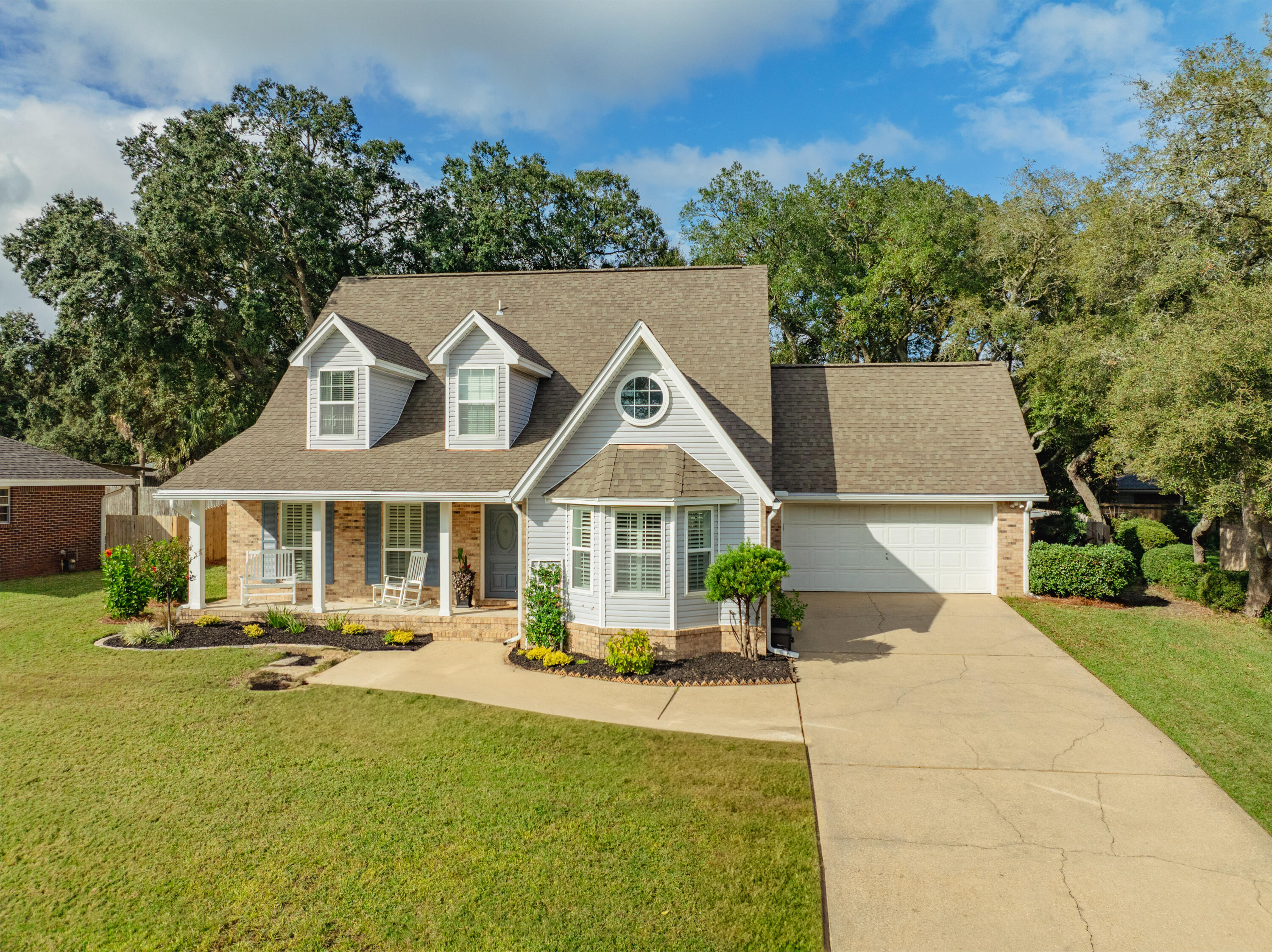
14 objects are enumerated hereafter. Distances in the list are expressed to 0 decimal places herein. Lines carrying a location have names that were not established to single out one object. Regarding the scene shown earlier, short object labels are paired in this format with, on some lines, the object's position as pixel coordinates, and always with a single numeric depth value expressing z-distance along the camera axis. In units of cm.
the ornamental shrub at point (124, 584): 1431
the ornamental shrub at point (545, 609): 1206
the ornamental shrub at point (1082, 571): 1598
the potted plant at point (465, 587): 1445
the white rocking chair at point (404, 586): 1437
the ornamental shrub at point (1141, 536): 2155
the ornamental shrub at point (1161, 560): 1748
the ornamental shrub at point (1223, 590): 1495
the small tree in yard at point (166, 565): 1402
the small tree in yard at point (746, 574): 1094
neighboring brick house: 2020
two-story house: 1191
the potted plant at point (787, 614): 1230
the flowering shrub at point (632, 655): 1098
